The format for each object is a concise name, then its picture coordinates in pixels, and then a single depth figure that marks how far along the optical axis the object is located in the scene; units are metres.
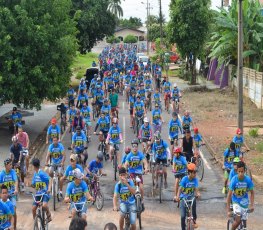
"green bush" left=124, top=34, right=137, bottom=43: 136.00
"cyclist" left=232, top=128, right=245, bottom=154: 15.80
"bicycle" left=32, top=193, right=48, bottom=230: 11.10
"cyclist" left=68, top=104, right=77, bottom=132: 21.71
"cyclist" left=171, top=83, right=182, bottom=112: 27.34
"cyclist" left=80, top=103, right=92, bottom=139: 21.78
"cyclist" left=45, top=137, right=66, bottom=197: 14.52
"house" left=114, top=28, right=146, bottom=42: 149.00
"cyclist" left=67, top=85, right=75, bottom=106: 27.84
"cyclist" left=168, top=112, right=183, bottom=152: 18.48
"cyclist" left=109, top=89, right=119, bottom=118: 26.42
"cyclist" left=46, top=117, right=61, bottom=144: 17.67
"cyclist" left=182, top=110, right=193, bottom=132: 19.58
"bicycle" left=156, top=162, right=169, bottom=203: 15.01
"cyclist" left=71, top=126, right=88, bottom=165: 16.33
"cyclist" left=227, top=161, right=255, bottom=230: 10.63
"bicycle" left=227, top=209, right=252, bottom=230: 10.55
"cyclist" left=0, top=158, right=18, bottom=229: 11.94
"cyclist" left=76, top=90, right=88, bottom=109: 25.07
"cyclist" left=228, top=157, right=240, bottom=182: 11.64
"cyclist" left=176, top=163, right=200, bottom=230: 11.20
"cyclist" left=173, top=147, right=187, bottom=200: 13.74
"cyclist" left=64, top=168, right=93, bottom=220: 10.91
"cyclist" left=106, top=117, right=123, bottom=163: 17.36
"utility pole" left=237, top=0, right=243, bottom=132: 18.55
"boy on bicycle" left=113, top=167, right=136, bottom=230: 10.79
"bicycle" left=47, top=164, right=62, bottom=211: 14.16
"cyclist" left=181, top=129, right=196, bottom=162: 15.76
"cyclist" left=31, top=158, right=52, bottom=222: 11.51
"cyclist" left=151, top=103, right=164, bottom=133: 20.98
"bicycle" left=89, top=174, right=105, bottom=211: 14.05
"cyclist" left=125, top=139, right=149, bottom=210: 13.70
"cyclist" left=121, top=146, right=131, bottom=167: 13.80
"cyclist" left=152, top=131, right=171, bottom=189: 14.98
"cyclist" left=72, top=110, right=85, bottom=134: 20.64
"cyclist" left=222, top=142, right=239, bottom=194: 14.26
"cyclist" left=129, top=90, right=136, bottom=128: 24.78
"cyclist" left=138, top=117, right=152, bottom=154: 17.83
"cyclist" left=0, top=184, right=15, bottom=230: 9.81
